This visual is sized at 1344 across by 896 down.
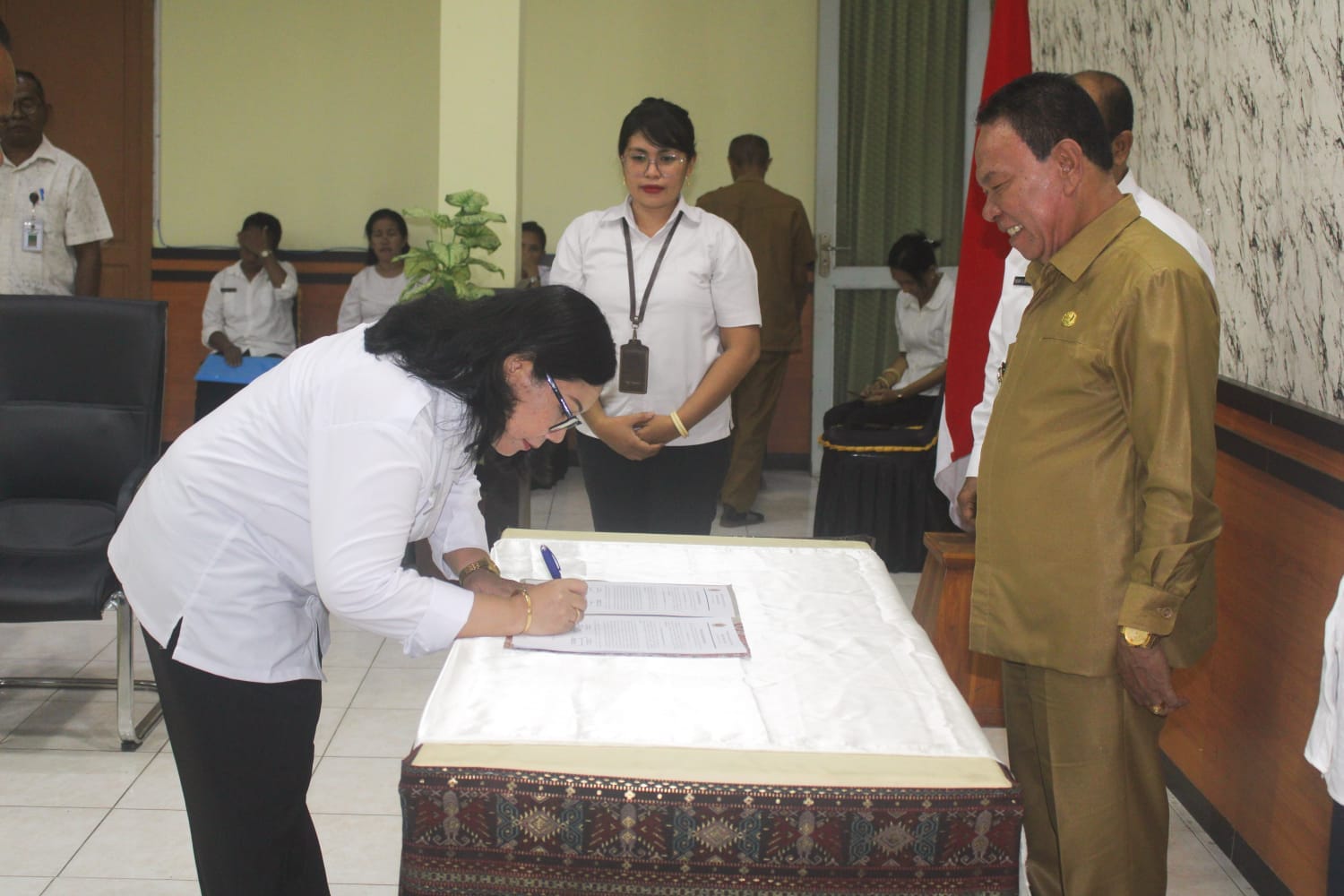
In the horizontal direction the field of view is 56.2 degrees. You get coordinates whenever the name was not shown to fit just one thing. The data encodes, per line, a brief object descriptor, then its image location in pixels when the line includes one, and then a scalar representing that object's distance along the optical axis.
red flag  3.42
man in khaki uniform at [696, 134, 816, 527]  5.73
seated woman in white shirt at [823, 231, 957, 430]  4.95
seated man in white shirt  6.35
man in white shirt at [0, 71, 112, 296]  4.29
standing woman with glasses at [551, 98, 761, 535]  2.88
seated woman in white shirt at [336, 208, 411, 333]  6.30
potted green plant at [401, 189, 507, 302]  3.97
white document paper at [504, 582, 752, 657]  1.71
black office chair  3.09
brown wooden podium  3.21
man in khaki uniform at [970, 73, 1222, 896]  1.70
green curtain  6.26
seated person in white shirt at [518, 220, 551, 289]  6.26
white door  6.18
